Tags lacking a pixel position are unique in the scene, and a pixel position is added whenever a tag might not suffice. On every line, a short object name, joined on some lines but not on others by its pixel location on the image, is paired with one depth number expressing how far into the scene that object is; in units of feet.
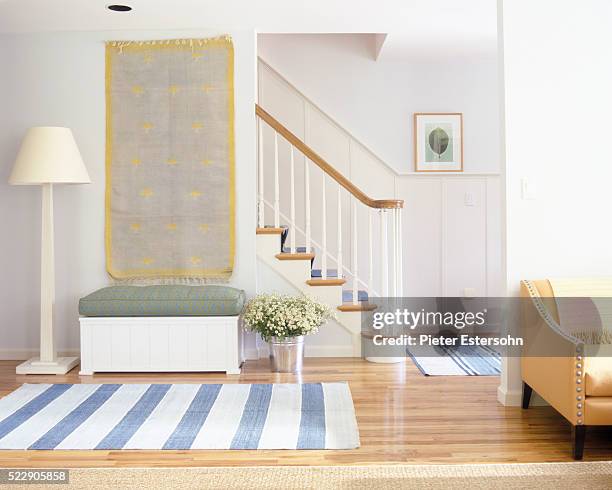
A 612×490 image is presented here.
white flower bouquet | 14.90
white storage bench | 15.08
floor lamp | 15.03
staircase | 16.61
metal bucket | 15.14
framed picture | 20.35
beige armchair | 9.80
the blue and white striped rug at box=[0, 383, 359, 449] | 10.56
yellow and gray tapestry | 16.33
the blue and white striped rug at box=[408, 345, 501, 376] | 15.28
